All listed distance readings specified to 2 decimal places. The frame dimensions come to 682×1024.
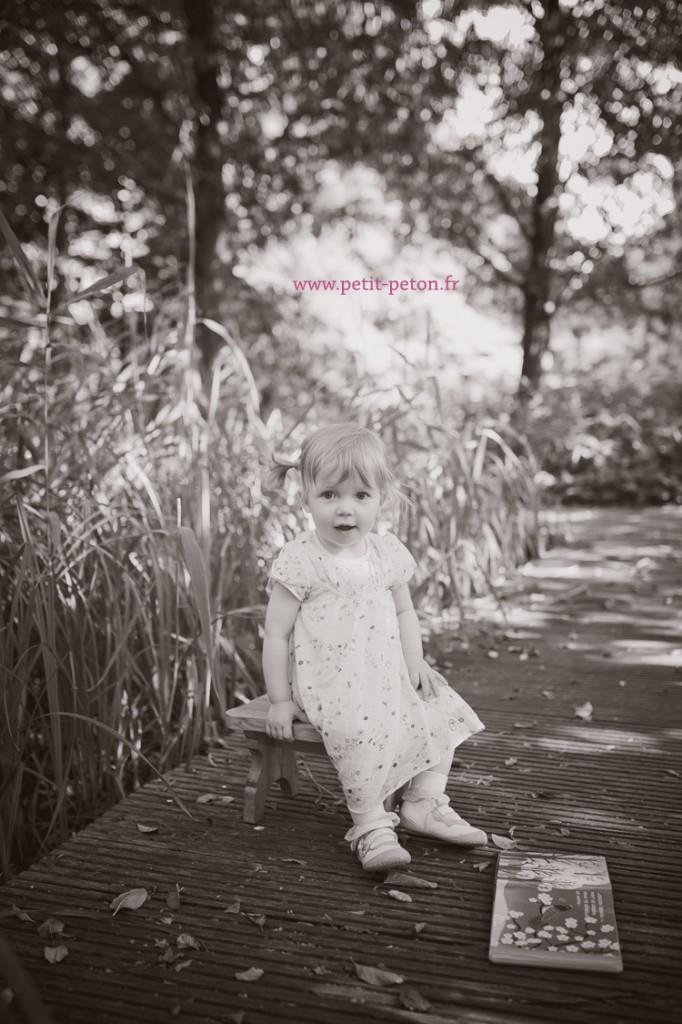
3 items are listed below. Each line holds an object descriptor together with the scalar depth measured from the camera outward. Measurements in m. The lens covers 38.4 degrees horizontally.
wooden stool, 2.33
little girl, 2.23
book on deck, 1.72
